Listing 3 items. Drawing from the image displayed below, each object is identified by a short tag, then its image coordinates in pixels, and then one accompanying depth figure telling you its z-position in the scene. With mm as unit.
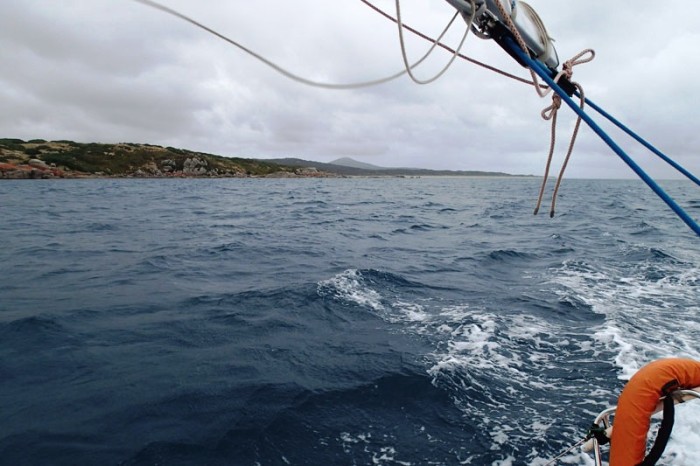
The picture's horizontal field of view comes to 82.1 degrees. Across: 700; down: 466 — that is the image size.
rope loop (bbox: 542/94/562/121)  3652
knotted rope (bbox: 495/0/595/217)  3568
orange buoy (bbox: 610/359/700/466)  2535
